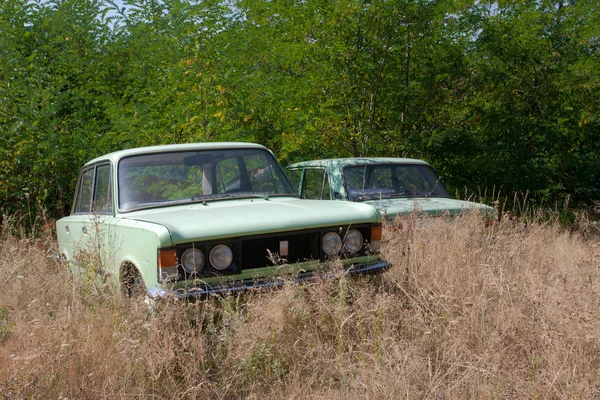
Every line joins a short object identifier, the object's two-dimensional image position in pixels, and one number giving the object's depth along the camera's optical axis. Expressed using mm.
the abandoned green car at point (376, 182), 7461
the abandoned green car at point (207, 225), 4113
